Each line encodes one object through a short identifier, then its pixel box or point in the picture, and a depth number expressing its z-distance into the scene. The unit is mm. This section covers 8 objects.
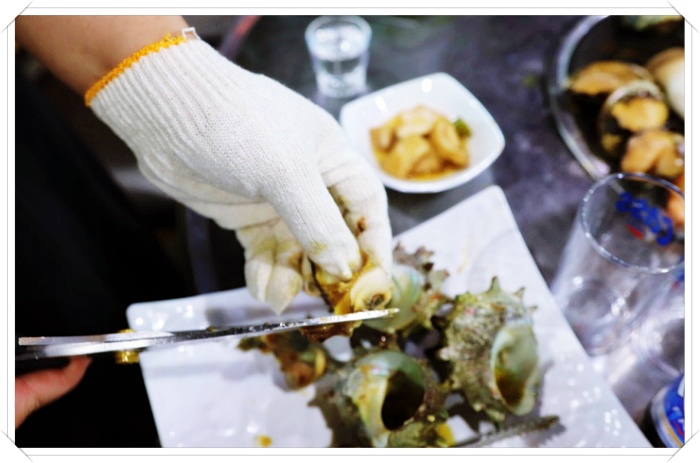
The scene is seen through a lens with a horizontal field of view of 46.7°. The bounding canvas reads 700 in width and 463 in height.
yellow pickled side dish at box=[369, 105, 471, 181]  512
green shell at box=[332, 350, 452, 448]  406
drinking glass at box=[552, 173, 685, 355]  435
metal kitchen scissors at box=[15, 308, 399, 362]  384
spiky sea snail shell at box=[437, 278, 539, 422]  411
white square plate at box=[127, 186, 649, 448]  419
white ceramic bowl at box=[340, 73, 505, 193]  501
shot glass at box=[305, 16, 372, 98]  561
